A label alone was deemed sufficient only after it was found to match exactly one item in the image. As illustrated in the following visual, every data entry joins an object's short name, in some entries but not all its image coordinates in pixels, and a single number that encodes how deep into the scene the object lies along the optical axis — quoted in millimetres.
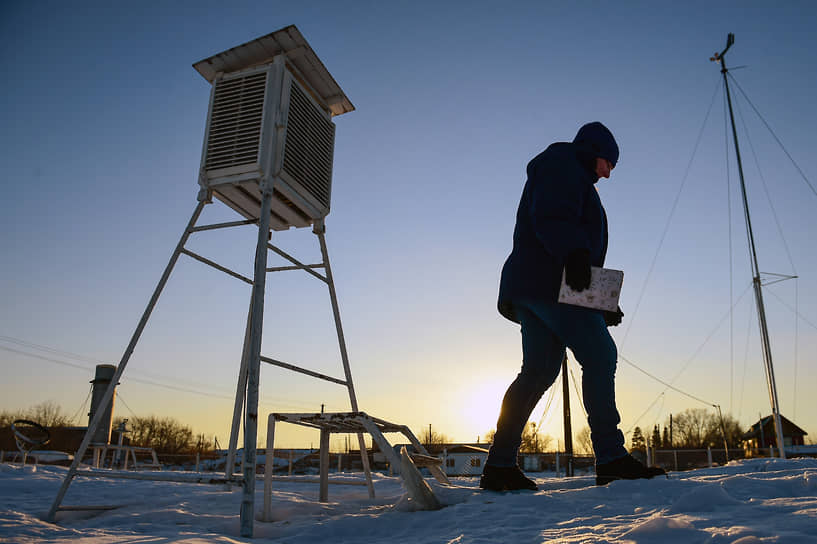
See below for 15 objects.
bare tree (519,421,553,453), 47094
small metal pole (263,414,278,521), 3326
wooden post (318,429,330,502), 4285
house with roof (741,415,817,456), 41938
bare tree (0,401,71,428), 49688
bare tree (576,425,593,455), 57659
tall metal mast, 18281
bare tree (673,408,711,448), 59628
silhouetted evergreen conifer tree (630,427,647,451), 77125
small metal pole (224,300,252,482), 5773
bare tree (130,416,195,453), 60106
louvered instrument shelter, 5043
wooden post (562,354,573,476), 18870
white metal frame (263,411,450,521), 3062
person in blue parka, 3041
